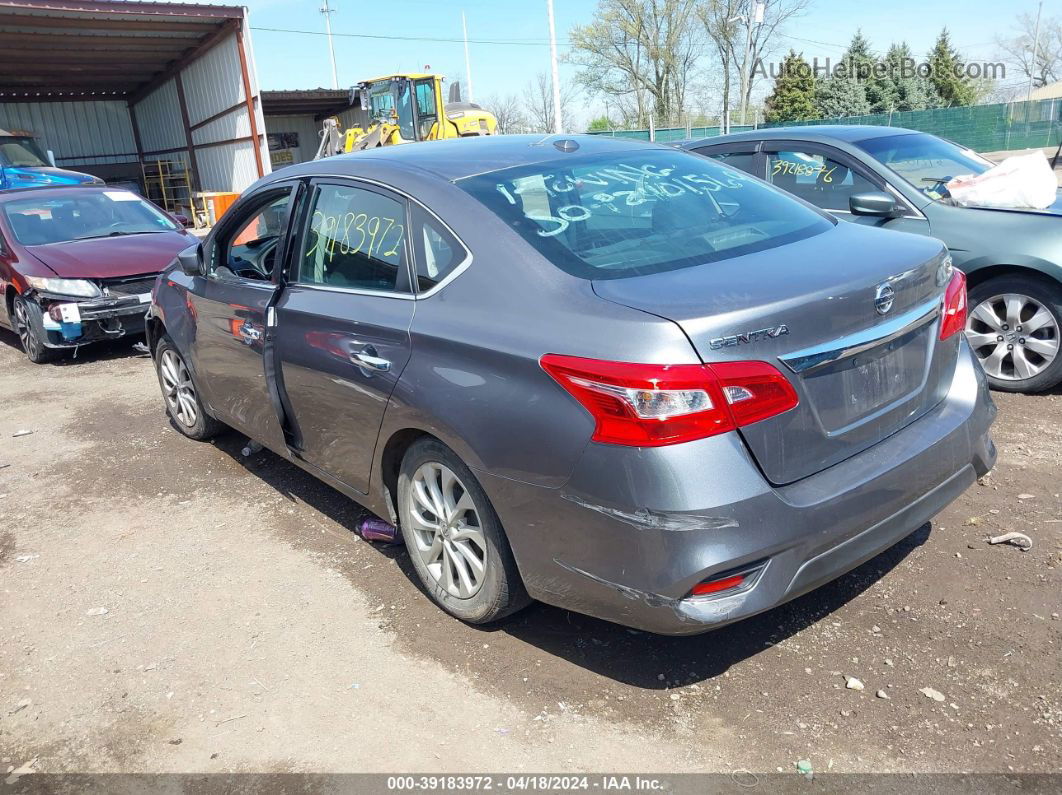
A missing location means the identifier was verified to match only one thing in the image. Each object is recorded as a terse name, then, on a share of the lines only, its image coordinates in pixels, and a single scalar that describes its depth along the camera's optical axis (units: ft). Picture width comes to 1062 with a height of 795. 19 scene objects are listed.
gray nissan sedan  7.81
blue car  55.21
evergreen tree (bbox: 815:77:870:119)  144.46
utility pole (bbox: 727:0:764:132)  99.04
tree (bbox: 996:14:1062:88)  256.32
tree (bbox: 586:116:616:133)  184.26
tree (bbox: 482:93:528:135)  203.51
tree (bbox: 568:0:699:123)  165.27
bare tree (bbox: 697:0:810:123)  160.04
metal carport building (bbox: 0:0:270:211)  63.72
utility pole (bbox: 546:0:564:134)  95.59
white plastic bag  17.80
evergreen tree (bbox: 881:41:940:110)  144.77
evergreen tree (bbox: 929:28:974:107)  155.22
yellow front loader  79.51
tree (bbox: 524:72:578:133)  190.16
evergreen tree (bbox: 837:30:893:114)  144.87
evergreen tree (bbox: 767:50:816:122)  148.15
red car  25.59
